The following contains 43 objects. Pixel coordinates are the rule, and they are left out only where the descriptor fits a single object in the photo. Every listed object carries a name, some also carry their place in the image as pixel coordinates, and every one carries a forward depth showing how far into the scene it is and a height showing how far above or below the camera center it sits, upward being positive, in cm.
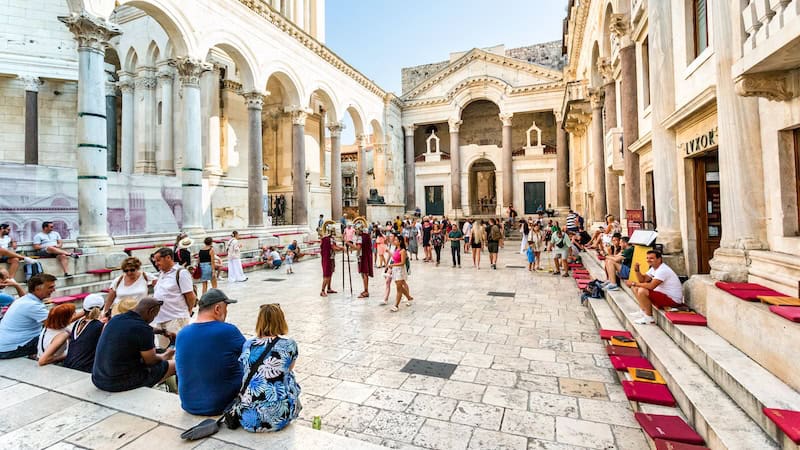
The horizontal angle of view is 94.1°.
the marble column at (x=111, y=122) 1819 +589
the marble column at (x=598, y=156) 1391 +269
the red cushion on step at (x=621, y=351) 462 -156
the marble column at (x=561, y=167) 2628 +441
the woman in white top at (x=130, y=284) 464 -56
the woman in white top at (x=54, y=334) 398 -101
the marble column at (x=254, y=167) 1600 +299
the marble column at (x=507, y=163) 2784 +501
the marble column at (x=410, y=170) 3100 +519
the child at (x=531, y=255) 1179 -81
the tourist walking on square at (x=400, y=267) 752 -71
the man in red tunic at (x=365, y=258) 886 -60
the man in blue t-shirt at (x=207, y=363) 289 -99
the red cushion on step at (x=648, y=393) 343 -159
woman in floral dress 269 -109
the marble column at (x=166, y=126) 1661 +502
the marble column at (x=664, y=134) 678 +172
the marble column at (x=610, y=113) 1204 +374
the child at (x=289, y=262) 1249 -93
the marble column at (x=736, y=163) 441 +74
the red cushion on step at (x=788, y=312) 301 -74
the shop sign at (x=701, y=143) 555 +133
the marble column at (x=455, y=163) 2895 +533
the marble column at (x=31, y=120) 1455 +478
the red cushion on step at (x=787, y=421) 237 -133
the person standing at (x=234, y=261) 1084 -73
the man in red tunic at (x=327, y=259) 895 -59
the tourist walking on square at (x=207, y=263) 897 -63
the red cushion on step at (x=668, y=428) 285 -162
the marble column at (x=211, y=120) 1691 +538
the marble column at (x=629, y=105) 943 +310
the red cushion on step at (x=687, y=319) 453 -116
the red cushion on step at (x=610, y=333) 527 -153
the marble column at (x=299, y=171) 1902 +329
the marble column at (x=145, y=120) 1709 +549
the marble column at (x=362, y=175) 2567 +404
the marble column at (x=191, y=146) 1295 +321
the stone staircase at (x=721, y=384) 274 -145
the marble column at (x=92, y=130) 971 +291
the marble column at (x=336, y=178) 2255 +347
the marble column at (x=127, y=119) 1739 +562
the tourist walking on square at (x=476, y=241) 1244 -34
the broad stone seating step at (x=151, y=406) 261 -142
